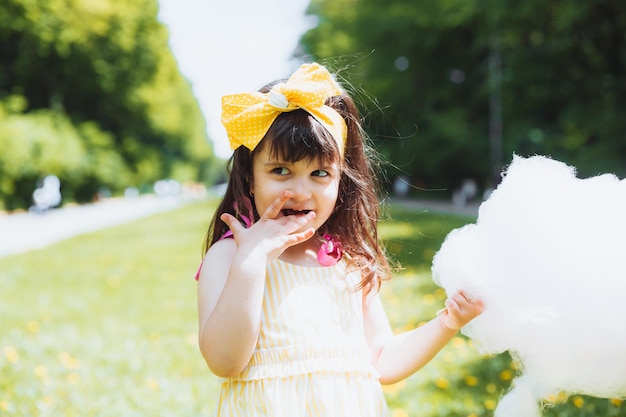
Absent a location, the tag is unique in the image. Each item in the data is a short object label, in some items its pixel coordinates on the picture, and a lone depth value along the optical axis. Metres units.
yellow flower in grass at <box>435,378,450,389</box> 3.56
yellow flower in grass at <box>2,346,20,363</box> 4.28
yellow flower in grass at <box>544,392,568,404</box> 3.14
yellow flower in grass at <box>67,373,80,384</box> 3.83
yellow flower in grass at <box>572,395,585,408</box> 3.15
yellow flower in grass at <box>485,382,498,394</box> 3.45
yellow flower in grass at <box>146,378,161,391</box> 3.69
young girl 1.51
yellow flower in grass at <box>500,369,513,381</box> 3.62
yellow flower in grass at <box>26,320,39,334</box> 5.26
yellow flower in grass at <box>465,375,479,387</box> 3.57
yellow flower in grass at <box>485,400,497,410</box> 3.20
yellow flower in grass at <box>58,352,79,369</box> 4.16
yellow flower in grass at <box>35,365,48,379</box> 3.89
